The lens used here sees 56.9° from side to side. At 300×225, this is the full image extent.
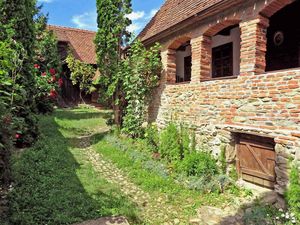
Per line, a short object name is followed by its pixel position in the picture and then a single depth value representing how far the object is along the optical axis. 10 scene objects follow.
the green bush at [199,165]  6.70
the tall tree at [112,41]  11.02
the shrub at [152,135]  9.29
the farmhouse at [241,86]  5.40
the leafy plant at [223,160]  6.71
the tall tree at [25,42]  8.23
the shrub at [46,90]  12.70
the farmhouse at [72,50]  23.95
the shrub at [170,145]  7.77
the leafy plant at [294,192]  4.80
